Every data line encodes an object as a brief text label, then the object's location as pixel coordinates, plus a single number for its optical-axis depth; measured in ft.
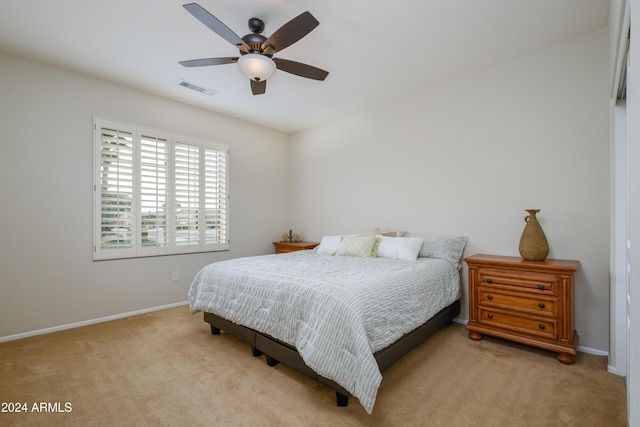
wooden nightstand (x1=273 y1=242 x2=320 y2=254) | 15.43
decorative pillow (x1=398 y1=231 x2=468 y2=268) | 10.71
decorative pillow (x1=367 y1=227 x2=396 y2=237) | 12.70
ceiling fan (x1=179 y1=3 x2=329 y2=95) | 6.63
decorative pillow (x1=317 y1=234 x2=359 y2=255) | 12.90
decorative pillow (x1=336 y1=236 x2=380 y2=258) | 11.58
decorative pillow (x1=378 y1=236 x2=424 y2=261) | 10.73
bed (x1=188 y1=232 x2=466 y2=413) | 5.94
